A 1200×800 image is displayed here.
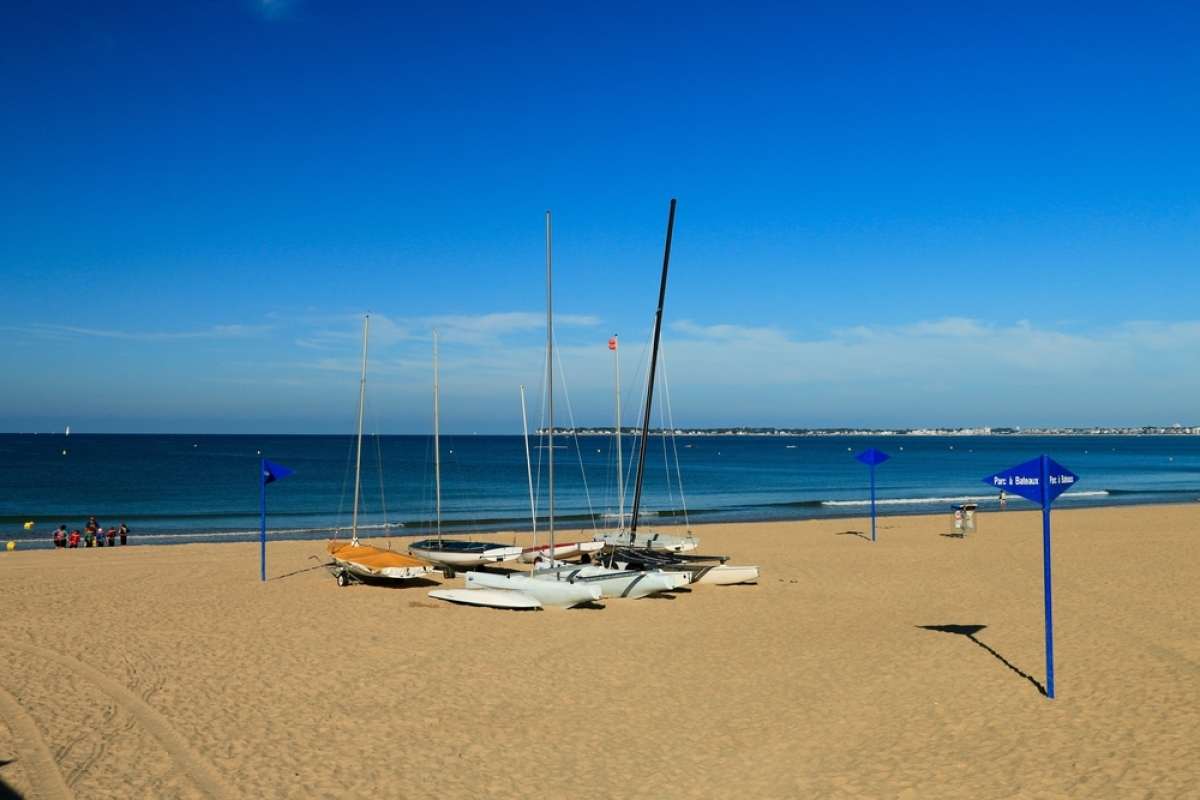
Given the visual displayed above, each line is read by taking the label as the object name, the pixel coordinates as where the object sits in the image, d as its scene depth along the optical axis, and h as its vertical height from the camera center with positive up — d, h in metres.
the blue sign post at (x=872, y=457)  27.00 -0.99
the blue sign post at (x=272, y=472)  19.86 -1.05
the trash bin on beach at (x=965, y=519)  28.77 -3.14
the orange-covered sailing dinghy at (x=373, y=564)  19.23 -3.16
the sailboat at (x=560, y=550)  23.34 -3.48
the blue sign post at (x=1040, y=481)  9.60 -0.63
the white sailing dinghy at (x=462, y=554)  21.91 -3.30
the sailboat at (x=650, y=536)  23.27 -3.28
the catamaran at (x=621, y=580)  18.27 -3.29
